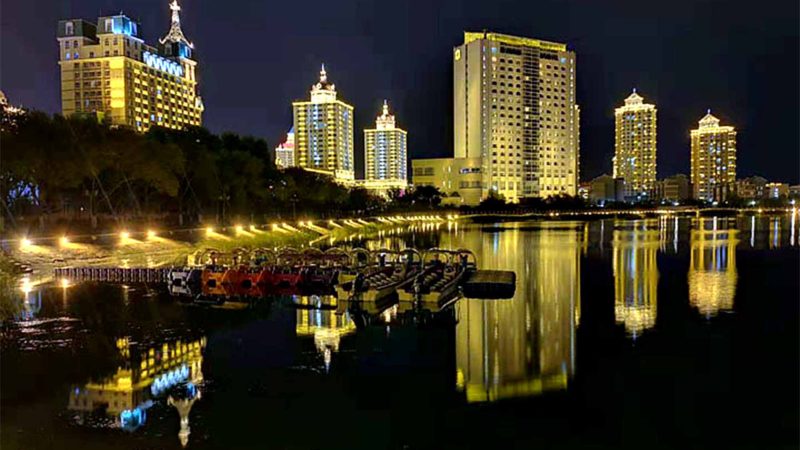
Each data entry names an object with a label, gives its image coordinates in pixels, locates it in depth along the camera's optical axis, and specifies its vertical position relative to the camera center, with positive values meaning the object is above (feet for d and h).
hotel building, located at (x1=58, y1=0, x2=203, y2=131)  463.01 +97.67
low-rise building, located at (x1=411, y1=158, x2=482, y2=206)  540.93 +25.54
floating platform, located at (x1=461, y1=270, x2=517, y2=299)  98.40 -11.51
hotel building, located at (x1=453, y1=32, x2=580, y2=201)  552.82 +80.90
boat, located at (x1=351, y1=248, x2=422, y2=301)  92.22 -10.11
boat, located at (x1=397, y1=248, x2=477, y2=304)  91.76 -10.41
